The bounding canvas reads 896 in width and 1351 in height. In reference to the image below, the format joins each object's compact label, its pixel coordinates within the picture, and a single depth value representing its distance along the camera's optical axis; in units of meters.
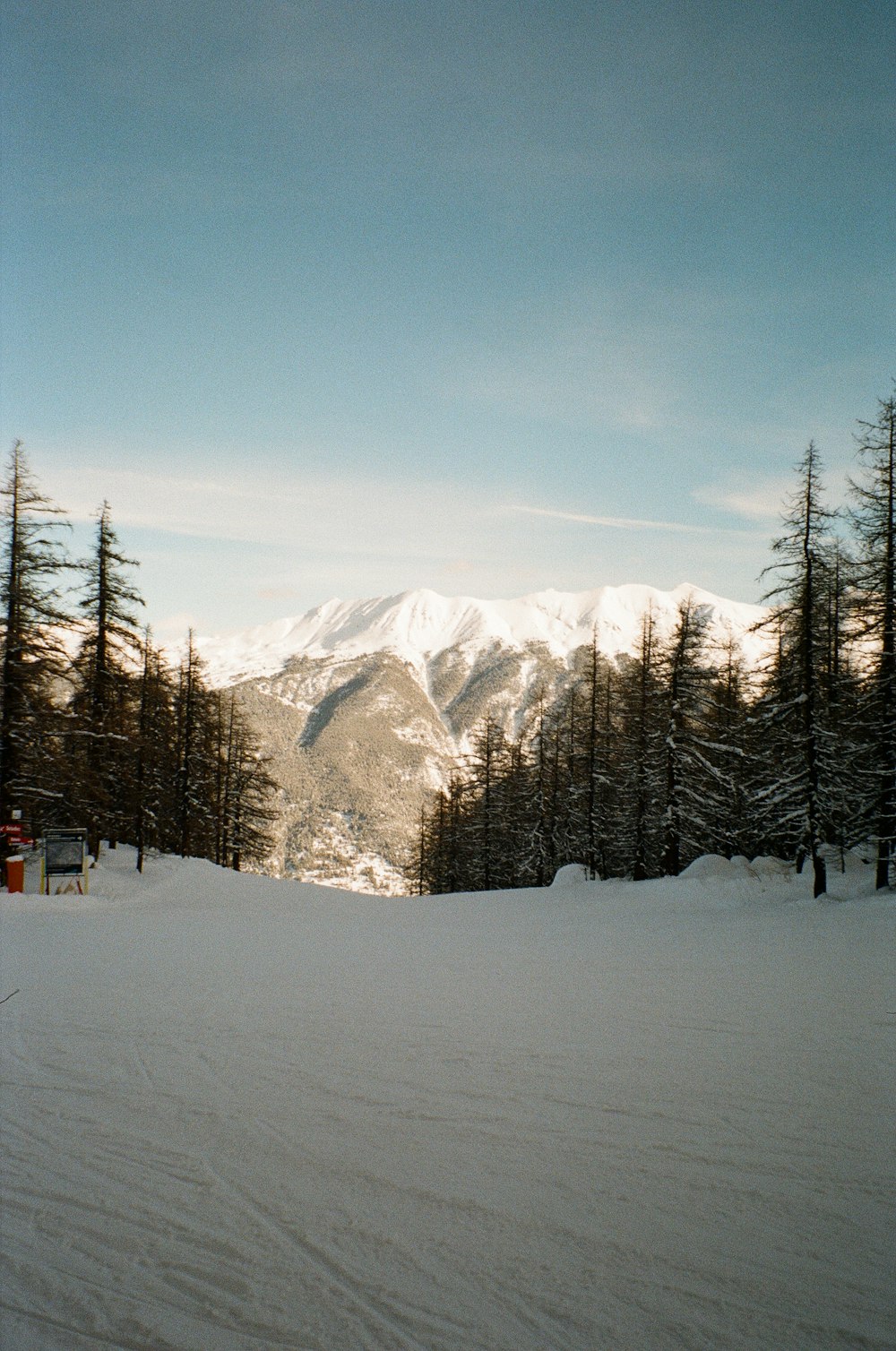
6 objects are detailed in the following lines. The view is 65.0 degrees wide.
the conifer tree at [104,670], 24.72
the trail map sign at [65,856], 20.94
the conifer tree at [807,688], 20.05
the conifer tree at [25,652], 21.81
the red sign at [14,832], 21.50
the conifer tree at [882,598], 19.02
